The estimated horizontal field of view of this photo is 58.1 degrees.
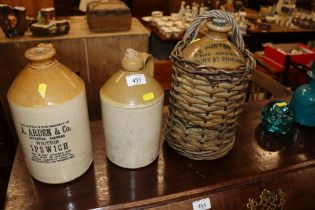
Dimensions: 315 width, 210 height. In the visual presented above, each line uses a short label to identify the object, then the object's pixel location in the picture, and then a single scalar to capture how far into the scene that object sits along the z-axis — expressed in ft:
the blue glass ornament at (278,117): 3.03
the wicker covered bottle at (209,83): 2.20
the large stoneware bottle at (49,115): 1.93
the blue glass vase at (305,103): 3.12
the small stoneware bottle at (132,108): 2.16
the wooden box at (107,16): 6.50
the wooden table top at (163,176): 2.26
